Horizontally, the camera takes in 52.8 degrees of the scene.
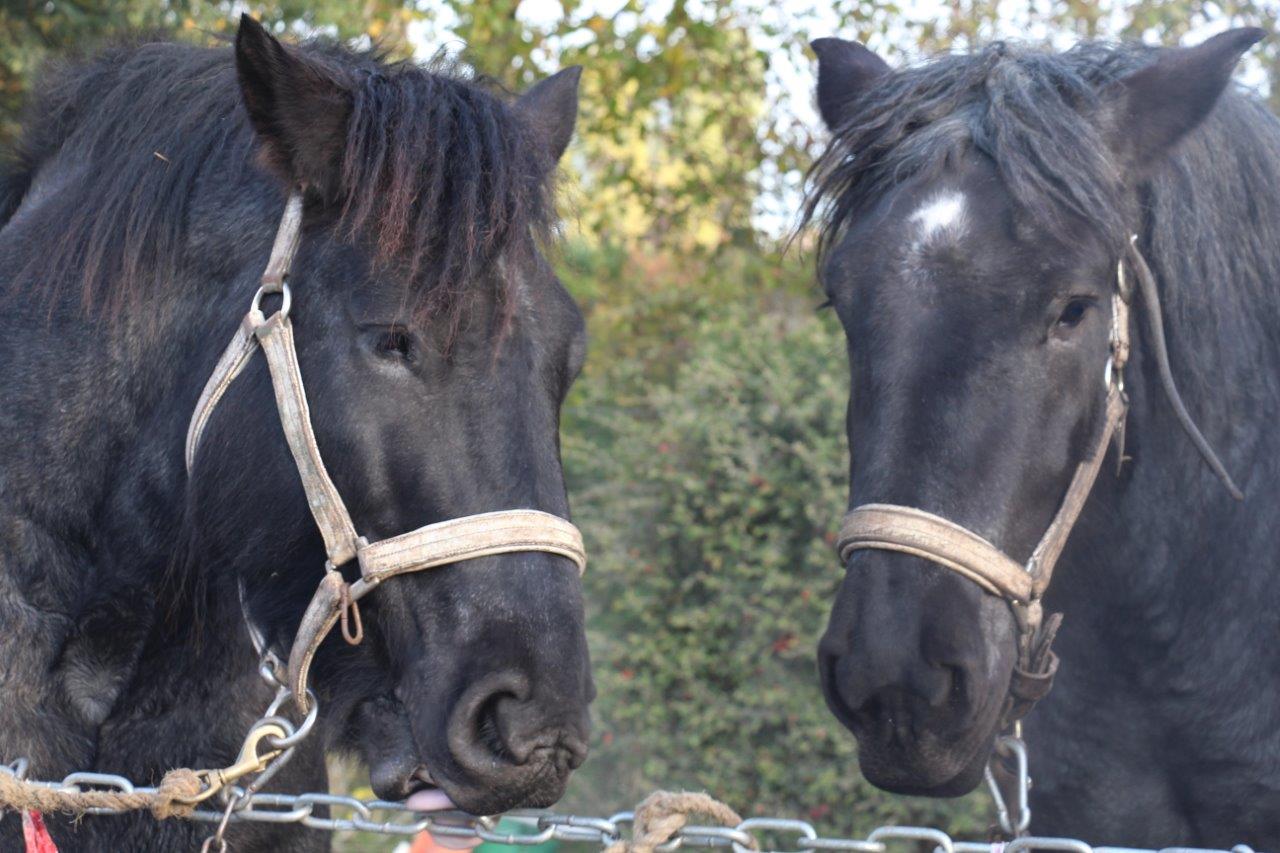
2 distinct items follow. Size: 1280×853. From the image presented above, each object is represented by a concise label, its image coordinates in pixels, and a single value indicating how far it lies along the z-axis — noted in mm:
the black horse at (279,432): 2219
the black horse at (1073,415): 2391
